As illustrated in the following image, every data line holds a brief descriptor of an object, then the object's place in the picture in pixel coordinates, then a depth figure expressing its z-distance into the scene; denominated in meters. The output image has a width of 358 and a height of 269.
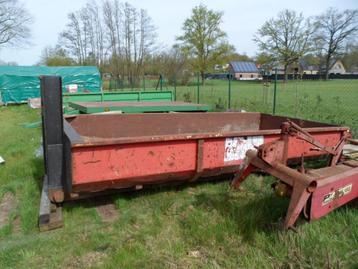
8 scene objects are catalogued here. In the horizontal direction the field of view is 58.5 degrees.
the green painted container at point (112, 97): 9.78
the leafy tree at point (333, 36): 57.36
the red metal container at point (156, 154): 2.97
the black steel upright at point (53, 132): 3.15
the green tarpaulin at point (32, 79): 19.96
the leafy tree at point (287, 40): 52.09
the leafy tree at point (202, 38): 45.47
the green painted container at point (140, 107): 6.77
